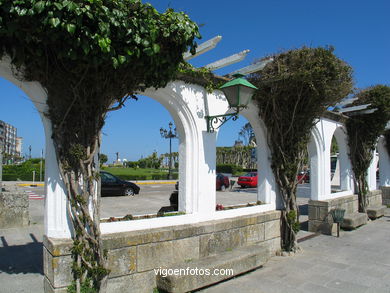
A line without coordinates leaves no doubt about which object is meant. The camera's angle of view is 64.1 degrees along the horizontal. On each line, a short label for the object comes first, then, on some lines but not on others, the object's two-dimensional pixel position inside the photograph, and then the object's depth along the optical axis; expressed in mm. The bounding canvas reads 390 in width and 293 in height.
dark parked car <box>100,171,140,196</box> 14398
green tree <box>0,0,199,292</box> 2625
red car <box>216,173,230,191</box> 19312
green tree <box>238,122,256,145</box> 56019
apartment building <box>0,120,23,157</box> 128125
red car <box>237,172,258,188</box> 21344
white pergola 3482
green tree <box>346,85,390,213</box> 9023
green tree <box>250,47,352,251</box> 5266
